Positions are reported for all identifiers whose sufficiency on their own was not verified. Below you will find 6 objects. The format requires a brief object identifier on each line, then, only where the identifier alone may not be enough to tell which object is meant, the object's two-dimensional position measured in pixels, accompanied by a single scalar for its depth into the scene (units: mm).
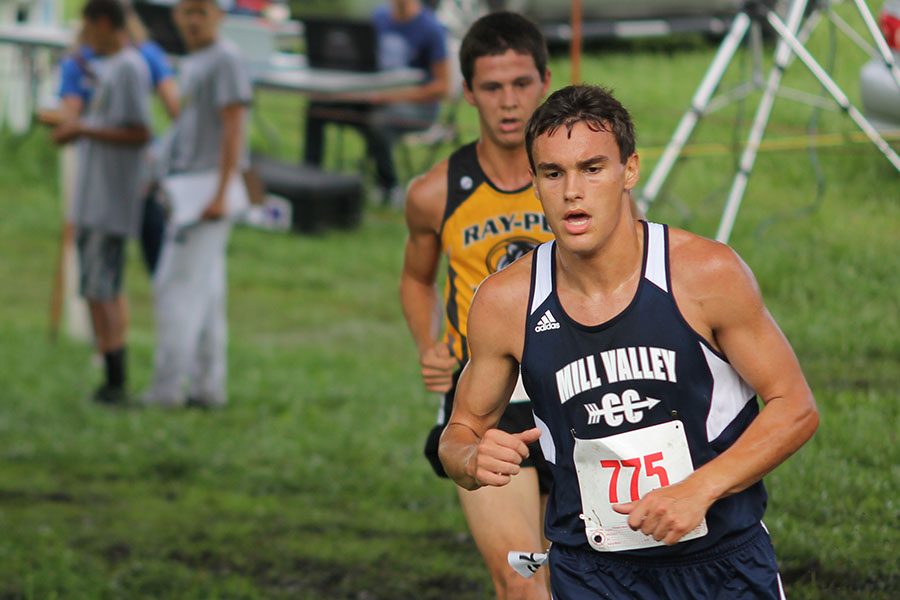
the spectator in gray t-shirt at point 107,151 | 19172
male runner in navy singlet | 6770
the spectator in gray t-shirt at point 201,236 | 18048
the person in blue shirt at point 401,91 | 26672
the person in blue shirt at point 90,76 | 19734
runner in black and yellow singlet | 9484
